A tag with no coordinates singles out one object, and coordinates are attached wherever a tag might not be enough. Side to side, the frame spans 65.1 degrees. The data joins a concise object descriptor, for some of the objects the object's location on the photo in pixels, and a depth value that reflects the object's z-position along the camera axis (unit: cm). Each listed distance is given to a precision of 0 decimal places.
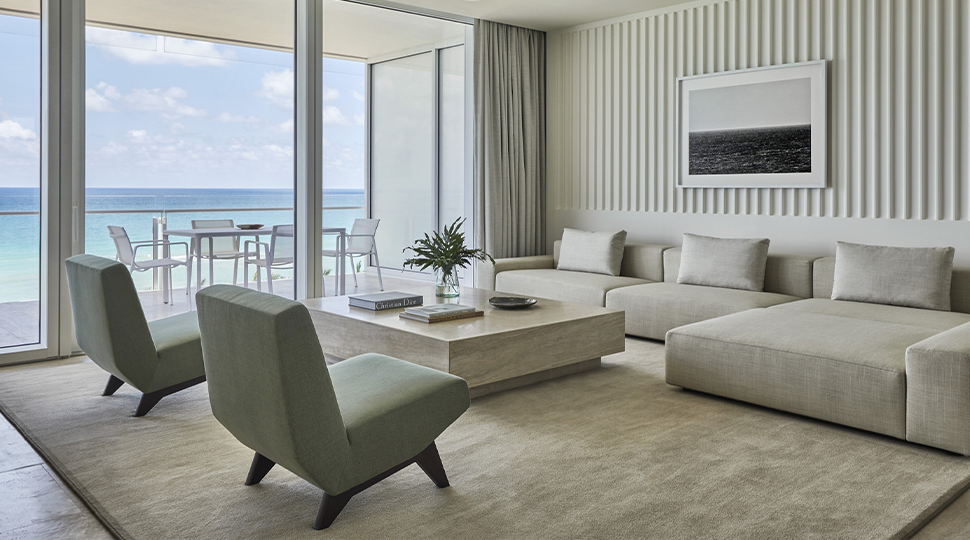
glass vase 449
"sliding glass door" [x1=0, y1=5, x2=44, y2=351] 443
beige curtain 657
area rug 231
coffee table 357
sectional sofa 291
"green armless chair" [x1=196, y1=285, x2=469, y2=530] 211
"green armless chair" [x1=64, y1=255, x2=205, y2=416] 328
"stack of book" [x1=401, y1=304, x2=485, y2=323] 394
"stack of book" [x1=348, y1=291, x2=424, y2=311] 428
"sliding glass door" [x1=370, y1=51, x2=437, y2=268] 604
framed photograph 515
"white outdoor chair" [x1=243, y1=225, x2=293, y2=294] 543
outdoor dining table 507
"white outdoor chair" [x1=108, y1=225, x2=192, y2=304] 486
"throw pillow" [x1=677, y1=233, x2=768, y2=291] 507
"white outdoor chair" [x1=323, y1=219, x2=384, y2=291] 598
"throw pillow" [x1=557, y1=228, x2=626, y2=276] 592
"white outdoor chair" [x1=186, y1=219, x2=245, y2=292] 514
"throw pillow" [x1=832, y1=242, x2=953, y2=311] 420
